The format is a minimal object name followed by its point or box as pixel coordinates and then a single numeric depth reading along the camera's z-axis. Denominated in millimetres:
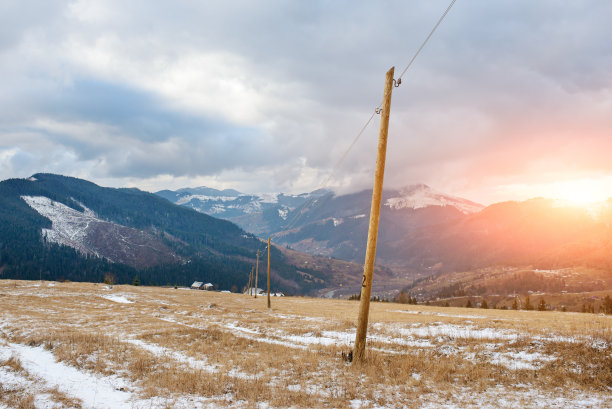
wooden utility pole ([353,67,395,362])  15108
